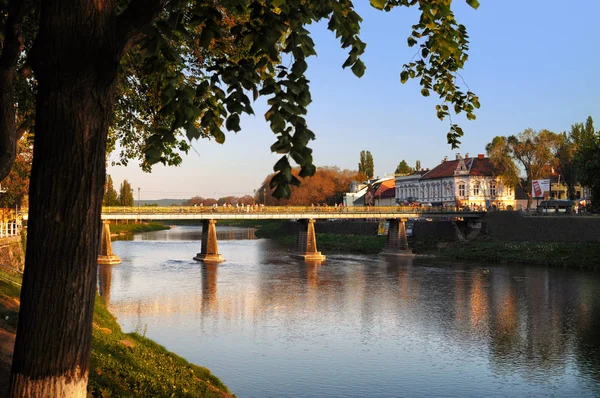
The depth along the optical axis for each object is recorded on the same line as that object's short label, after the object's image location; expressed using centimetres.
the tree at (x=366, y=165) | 14812
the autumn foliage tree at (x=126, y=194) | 14638
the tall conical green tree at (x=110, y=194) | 12008
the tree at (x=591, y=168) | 4741
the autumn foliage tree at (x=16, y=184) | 3391
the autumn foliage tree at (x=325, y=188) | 12500
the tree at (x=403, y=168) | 14375
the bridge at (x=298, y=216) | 6103
